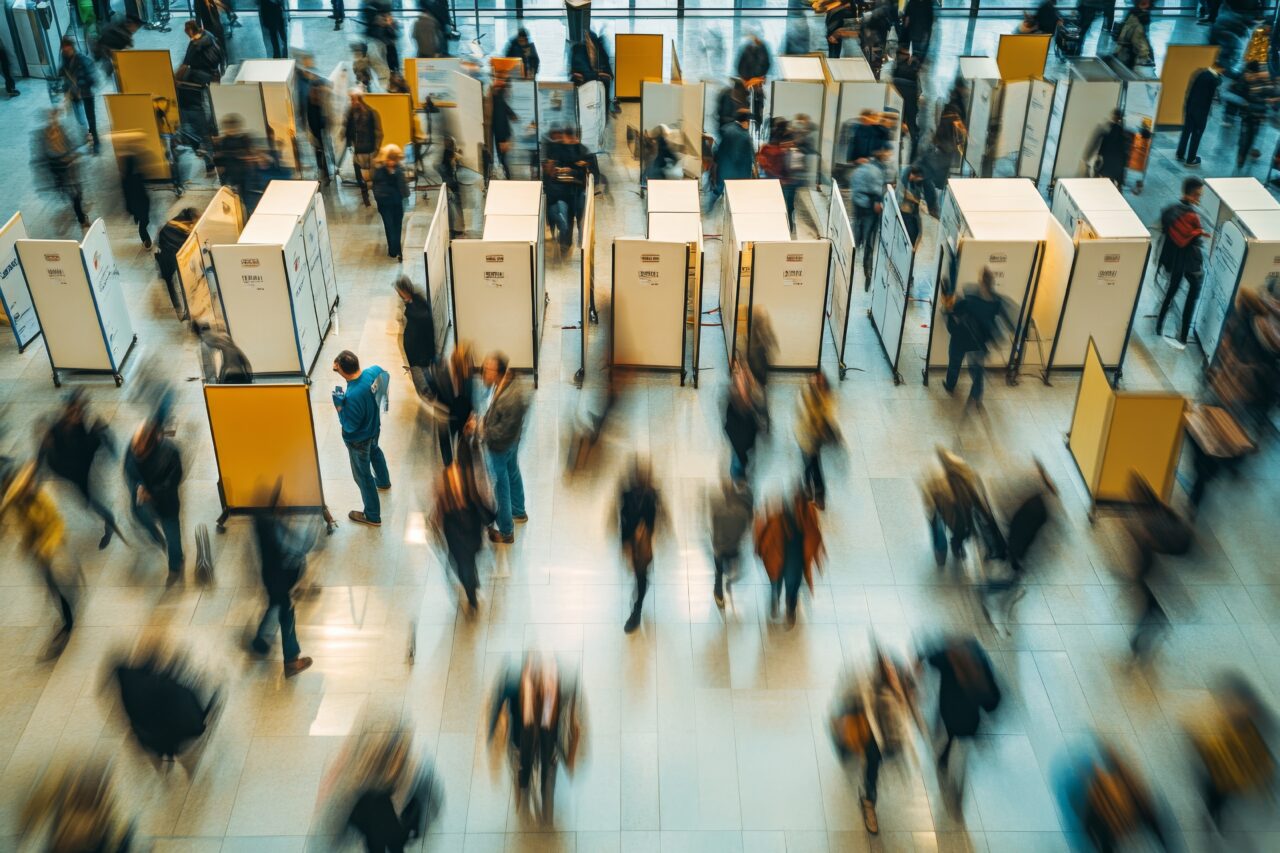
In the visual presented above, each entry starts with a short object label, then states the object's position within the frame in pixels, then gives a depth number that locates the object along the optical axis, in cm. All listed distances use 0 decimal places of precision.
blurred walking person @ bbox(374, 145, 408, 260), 1418
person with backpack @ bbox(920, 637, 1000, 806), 752
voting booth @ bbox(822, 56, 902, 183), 1691
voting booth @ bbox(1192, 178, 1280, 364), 1224
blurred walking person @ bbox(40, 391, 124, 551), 958
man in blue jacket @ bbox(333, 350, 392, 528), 999
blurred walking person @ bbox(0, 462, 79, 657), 917
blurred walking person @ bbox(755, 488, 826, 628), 891
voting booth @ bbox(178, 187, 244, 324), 1241
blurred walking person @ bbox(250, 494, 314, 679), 831
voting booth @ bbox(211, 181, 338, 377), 1211
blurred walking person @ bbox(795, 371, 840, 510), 977
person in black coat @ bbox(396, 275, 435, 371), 1141
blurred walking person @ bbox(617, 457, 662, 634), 866
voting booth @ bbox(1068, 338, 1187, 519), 1027
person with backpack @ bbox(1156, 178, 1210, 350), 1280
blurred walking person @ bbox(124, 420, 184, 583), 927
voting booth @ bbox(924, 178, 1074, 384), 1216
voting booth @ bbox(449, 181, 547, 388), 1219
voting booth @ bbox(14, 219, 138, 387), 1205
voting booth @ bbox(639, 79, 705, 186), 1694
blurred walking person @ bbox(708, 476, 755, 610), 884
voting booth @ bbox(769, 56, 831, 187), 1709
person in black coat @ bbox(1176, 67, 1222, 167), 1709
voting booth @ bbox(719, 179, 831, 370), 1217
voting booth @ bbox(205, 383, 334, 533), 1002
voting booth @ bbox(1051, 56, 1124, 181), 1669
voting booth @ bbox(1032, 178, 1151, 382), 1215
